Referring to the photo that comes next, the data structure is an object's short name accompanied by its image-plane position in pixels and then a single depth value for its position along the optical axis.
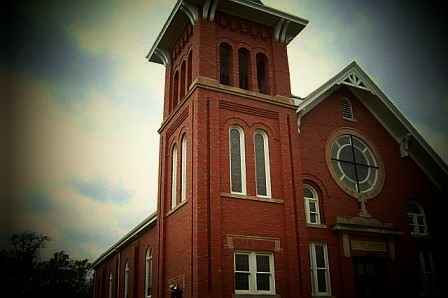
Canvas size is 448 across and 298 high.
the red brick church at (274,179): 16.33
